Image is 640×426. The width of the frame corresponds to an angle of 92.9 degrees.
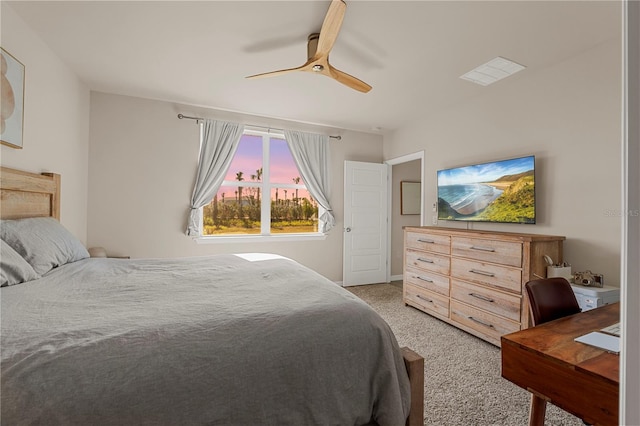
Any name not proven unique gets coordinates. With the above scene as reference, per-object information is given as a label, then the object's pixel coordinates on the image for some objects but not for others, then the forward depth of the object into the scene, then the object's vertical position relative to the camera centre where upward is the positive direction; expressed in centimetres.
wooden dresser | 258 -58
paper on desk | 103 -44
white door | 494 -13
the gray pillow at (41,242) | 177 -19
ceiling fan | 186 +122
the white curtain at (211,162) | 400 +70
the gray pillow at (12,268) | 151 -29
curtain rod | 392 +126
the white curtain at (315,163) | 462 +79
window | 435 +28
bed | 88 -48
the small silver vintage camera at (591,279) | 243 -50
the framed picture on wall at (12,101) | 204 +78
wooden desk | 87 -48
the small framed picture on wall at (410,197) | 556 +34
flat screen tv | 298 +27
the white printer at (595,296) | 225 -59
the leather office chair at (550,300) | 150 -42
